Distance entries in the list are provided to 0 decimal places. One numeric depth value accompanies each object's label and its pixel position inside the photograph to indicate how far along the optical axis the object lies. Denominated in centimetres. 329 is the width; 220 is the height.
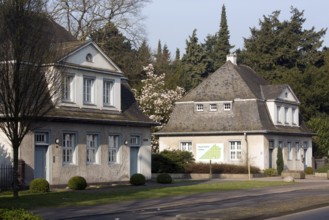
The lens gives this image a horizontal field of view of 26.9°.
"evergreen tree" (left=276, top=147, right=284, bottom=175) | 5962
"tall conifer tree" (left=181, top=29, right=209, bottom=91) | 8931
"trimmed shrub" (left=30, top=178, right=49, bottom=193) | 3391
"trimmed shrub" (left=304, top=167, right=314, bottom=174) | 6378
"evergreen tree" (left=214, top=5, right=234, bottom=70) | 9519
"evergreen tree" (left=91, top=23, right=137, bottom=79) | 6450
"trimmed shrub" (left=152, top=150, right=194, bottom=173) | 5478
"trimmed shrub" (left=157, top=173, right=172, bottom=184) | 4338
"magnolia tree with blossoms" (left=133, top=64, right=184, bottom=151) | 6781
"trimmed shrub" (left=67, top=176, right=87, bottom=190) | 3681
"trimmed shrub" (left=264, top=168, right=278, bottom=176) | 5722
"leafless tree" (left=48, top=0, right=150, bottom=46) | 6316
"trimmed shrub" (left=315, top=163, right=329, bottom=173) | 6089
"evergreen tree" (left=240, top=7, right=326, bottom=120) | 8425
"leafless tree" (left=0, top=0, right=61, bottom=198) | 2812
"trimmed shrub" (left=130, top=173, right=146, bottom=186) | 4125
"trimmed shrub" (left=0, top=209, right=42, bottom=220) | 1400
